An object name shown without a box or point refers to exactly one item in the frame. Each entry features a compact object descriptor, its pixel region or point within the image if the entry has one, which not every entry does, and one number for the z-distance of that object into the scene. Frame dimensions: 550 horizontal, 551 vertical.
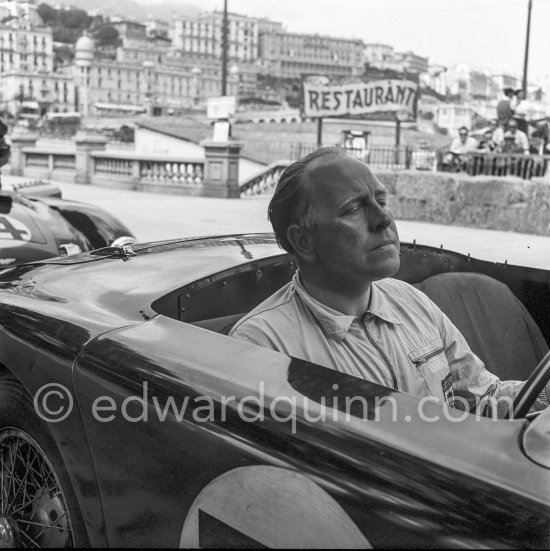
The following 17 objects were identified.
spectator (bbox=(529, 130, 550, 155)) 19.47
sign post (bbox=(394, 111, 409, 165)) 30.14
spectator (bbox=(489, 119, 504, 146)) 18.68
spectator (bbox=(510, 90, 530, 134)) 18.88
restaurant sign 28.84
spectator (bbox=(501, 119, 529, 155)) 17.53
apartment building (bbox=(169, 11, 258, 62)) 174.75
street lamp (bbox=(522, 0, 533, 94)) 26.40
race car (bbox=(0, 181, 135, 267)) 4.82
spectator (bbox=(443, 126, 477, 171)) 18.45
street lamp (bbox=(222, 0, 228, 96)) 28.00
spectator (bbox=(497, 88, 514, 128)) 18.71
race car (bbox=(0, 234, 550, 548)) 1.33
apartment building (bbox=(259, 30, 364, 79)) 186.75
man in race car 2.04
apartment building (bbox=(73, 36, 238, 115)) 154.25
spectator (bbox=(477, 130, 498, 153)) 18.41
